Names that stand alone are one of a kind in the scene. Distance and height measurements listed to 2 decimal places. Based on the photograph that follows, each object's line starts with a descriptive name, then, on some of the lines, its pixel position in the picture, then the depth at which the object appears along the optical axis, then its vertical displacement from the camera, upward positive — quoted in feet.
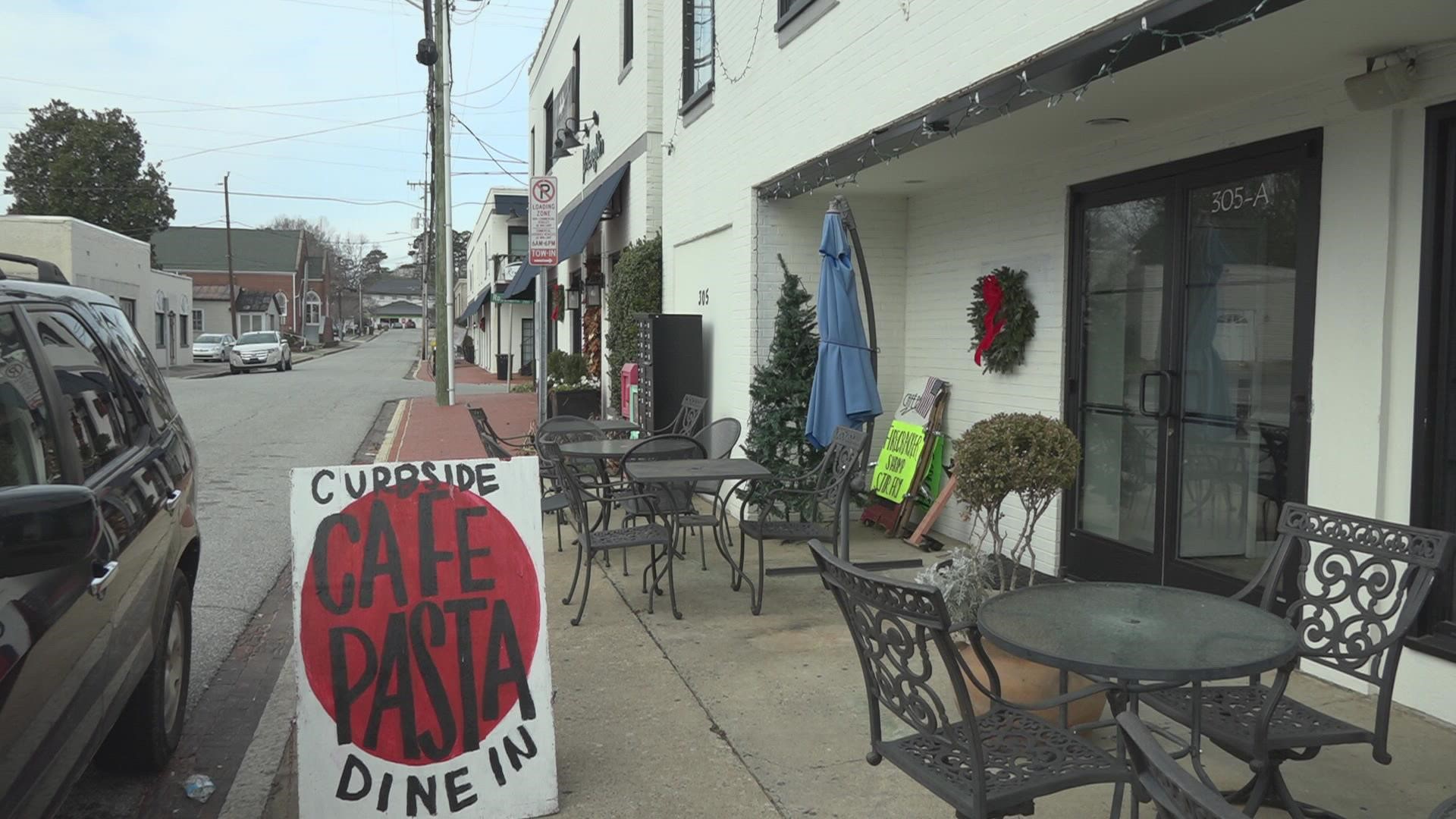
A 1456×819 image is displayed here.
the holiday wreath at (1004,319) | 22.57 +0.69
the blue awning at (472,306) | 122.20 +5.35
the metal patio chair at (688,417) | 30.53 -2.03
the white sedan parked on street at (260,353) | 117.08 -0.88
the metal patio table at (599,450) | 23.61 -2.33
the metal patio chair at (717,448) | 22.89 -2.65
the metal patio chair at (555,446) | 21.95 -2.46
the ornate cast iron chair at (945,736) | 8.67 -3.53
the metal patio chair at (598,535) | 19.51 -3.53
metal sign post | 34.60 +4.12
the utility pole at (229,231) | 169.58 +18.11
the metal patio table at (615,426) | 31.85 -2.36
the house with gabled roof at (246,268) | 203.72 +15.90
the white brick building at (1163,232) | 13.78 +2.22
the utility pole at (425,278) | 145.59 +10.35
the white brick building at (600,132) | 41.63 +10.04
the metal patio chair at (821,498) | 20.22 -3.00
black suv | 7.70 -1.89
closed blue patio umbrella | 22.99 -0.01
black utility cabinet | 33.68 -0.44
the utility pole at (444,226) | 64.28 +7.46
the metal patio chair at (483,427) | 24.10 -1.89
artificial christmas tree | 27.37 -1.05
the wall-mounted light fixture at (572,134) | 49.06 +10.13
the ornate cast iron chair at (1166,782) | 4.86 -2.05
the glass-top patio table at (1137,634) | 8.92 -2.59
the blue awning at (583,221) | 46.00 +5.99
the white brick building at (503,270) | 104.27 +7.93
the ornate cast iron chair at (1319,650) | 10.16 -3.02
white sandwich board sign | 11.31 -3.29
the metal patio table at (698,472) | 19.85 -2.37
